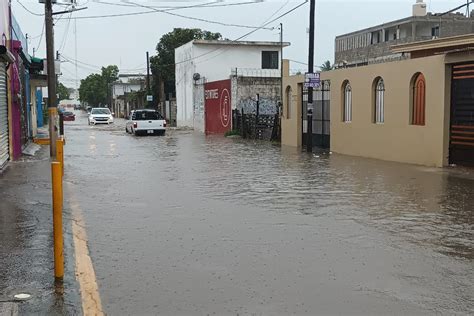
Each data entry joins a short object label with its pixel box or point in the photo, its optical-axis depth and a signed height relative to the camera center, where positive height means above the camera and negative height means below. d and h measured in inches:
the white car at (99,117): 2166.6 -33.7
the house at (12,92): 658.2 +21.1
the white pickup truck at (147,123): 1406.3 -36.4
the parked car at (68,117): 2721.0 -41.4
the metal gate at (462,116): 596.4 -10.6
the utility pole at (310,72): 855.7 +49.2
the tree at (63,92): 6067.9 +173.2
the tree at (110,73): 4977.9 +289.6
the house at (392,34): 2310.5 +312.0
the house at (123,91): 3540.4 +124.1
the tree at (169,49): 2399.1 +234.6
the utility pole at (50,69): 777.6 +51.0
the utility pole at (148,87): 2464.1 +85.0
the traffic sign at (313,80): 834.5 +37.0
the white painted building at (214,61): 1830.7 +145.3
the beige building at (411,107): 609.0 -1.2
